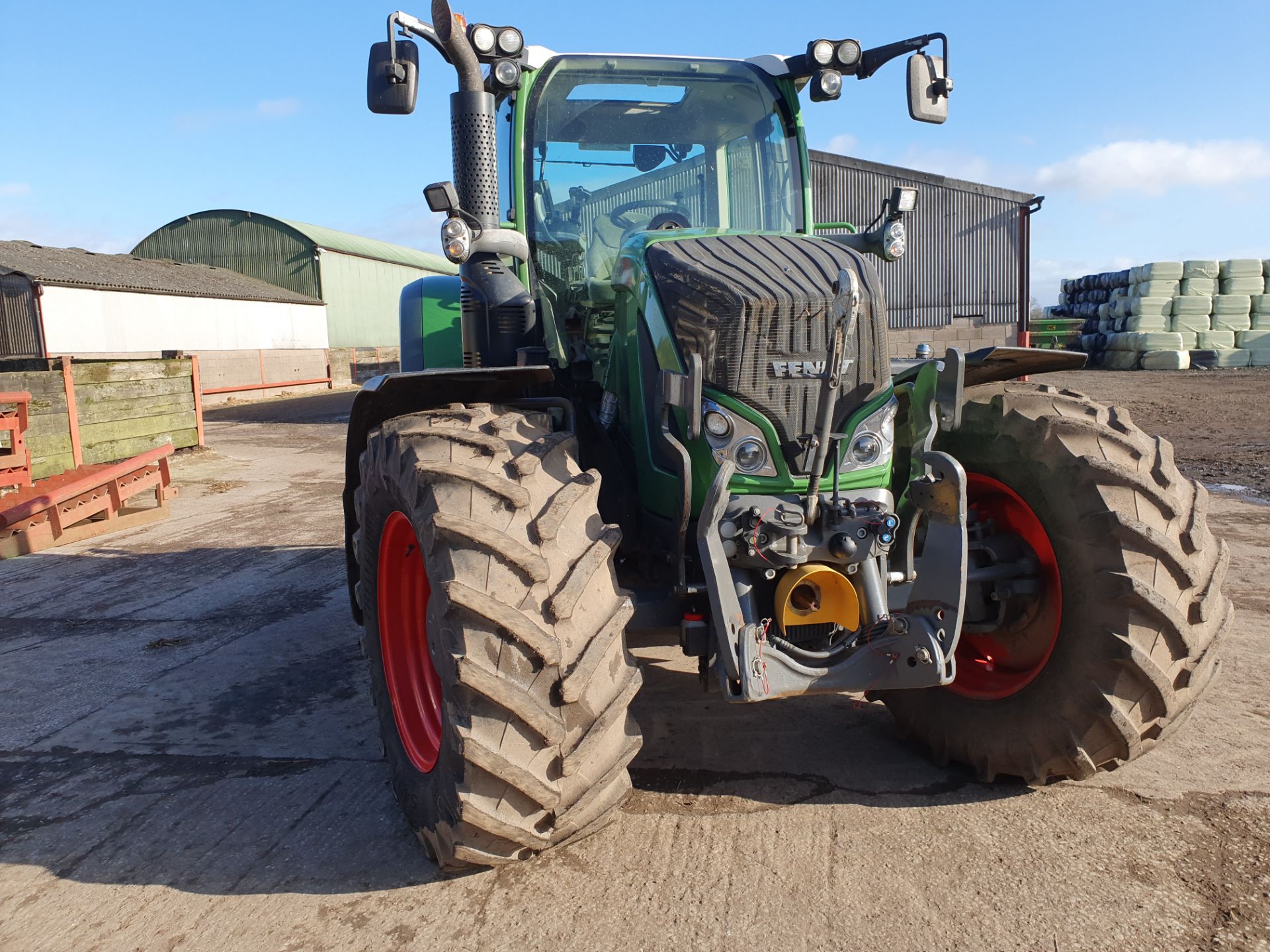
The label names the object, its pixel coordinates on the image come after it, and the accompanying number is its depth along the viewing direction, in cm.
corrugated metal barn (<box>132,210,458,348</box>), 3581
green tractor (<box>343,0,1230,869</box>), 254
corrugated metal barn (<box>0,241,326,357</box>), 2362
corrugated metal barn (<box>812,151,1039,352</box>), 2012
